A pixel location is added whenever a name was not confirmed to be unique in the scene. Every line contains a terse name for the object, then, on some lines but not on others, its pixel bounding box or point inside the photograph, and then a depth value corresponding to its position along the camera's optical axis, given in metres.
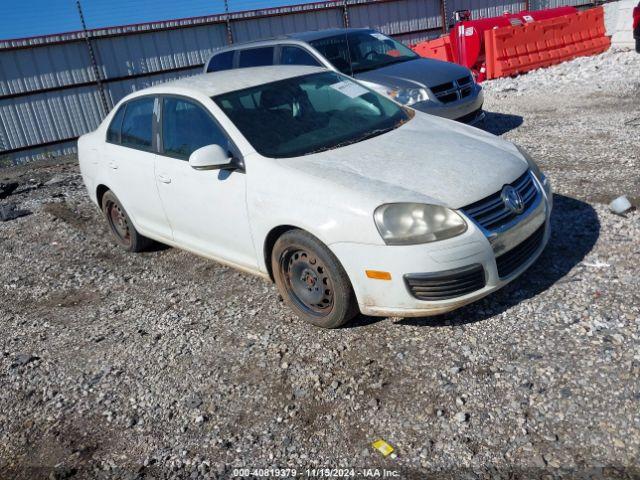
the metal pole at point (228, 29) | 15.62
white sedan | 3.51
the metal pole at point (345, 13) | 17.14
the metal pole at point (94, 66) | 13.98
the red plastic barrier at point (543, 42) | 12.94
